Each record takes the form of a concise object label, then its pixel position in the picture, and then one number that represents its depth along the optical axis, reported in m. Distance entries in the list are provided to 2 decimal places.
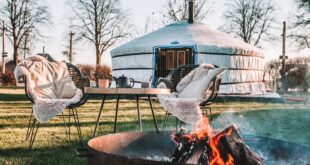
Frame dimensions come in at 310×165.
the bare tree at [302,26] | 17.67
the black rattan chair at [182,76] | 3.37
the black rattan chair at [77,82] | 3.06
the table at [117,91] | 2.67
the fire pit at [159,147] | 1.57
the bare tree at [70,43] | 19.70
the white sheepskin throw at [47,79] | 3.11
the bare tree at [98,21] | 19.14
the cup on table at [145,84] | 3.07
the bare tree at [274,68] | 19.28
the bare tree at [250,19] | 20.47
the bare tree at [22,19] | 19.69
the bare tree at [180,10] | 17.09
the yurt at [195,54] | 9.77
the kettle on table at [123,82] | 2.93
